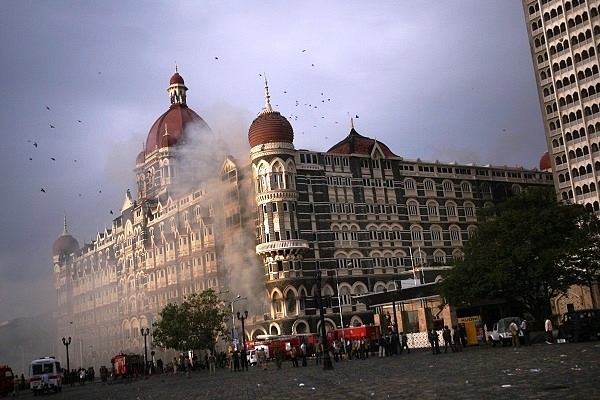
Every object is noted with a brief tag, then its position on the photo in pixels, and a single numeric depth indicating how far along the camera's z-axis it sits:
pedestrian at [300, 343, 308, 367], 46.41
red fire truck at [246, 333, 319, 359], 64.06
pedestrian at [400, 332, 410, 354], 48.34
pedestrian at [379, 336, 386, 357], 46.93
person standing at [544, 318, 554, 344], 37.94
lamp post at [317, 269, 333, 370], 35.34
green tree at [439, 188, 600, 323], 46.66
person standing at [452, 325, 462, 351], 40.48
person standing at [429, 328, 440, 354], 39.47
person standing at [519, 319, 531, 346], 37.43
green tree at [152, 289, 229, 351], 72.38
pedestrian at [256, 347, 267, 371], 57.79
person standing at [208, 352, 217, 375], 49.45
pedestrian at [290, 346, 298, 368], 46.78
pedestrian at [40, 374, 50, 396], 48.13
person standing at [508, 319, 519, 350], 37.34
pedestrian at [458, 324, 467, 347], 45.01
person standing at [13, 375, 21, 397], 53.07
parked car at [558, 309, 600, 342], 34.94
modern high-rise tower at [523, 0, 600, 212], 72.62
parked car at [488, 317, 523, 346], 39.56
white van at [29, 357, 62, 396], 48.84
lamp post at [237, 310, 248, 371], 51.97
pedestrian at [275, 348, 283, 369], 45.00
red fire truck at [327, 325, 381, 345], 61.09
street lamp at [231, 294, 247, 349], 79.07
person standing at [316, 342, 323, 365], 46.84
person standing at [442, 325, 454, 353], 40.47
